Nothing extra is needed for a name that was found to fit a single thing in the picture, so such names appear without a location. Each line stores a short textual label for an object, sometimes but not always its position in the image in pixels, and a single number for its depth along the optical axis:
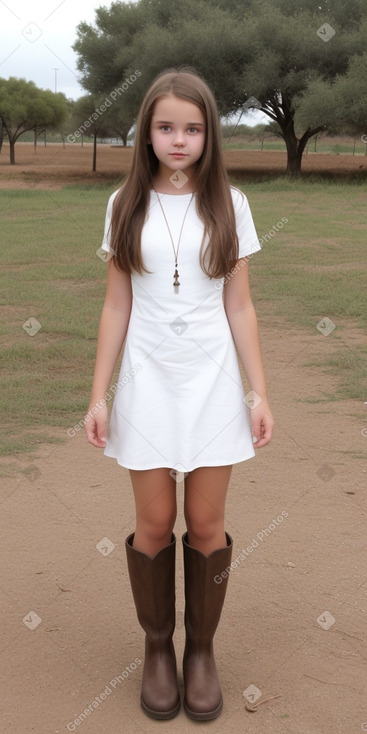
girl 2.12
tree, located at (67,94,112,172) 29.03
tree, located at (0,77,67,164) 39.97
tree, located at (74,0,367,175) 22.83
